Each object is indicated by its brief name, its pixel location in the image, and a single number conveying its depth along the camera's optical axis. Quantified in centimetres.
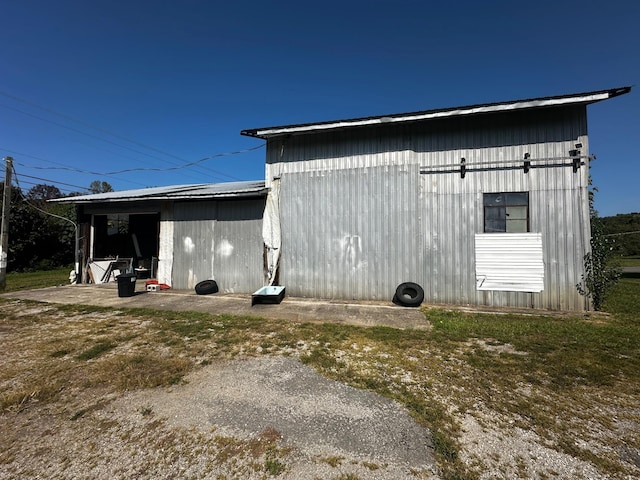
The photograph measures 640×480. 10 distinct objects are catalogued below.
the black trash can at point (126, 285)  915
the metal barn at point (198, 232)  1011
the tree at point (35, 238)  1849
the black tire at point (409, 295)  786
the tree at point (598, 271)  727
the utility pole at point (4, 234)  1099
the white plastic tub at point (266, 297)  816
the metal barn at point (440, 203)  758
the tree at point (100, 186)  6335
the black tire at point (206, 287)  982
